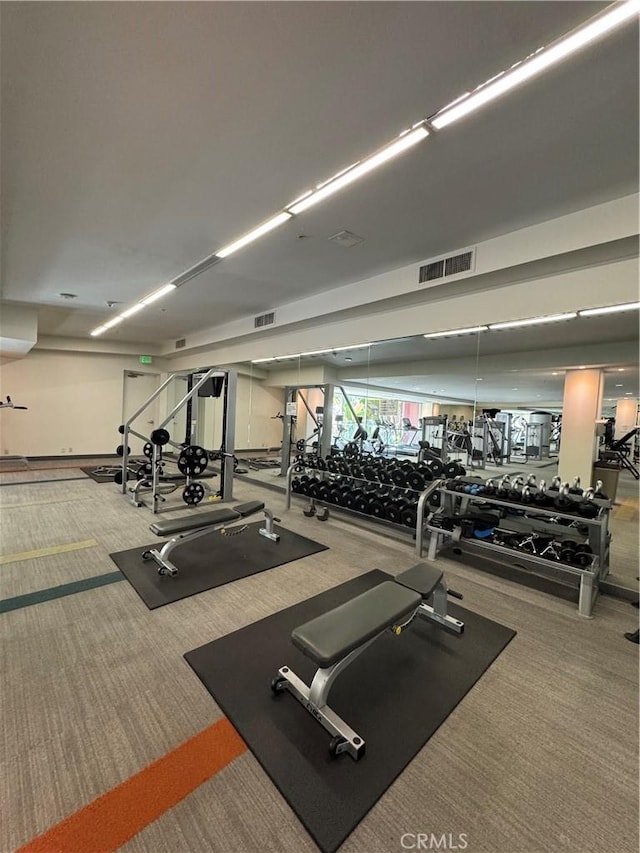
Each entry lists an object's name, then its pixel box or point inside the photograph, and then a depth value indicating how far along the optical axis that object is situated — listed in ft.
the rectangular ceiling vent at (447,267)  10.58
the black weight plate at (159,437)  16.39
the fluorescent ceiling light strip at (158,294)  15.68
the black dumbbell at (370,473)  15.29
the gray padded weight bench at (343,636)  5.05
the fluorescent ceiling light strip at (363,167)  6.58
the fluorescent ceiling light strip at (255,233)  9.62
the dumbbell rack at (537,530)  8.67
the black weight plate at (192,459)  16.22
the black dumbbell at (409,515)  12.66
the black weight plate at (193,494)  16.69
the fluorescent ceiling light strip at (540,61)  4.51
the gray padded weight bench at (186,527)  9.99
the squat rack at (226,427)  17.19
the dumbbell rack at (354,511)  11.67
